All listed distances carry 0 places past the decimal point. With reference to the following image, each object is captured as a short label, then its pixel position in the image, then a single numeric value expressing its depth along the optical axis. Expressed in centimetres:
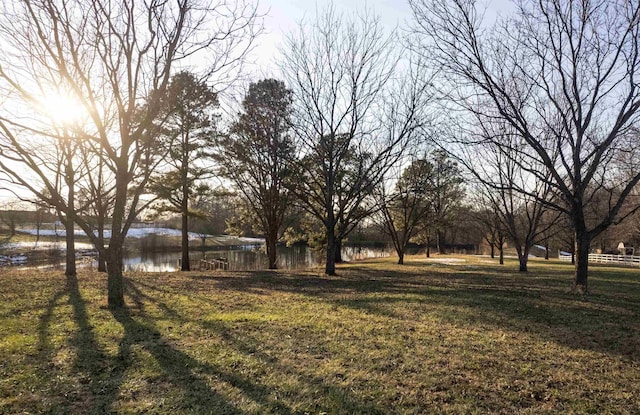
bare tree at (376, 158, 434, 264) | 2300
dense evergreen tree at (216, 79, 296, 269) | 1554
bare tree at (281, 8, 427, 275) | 1341
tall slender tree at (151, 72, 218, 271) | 1490
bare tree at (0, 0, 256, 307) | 636
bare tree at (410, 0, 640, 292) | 818
